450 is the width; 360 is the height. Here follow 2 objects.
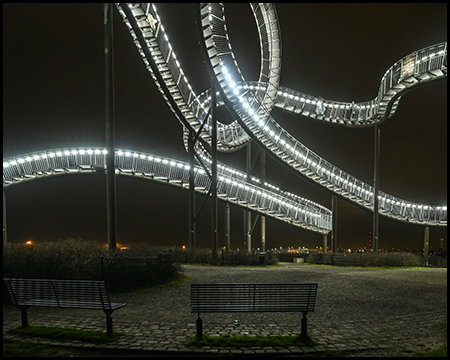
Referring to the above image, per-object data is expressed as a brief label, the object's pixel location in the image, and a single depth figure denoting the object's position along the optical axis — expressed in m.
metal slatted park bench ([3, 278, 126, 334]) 7.46
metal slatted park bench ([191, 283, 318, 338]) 7.19
